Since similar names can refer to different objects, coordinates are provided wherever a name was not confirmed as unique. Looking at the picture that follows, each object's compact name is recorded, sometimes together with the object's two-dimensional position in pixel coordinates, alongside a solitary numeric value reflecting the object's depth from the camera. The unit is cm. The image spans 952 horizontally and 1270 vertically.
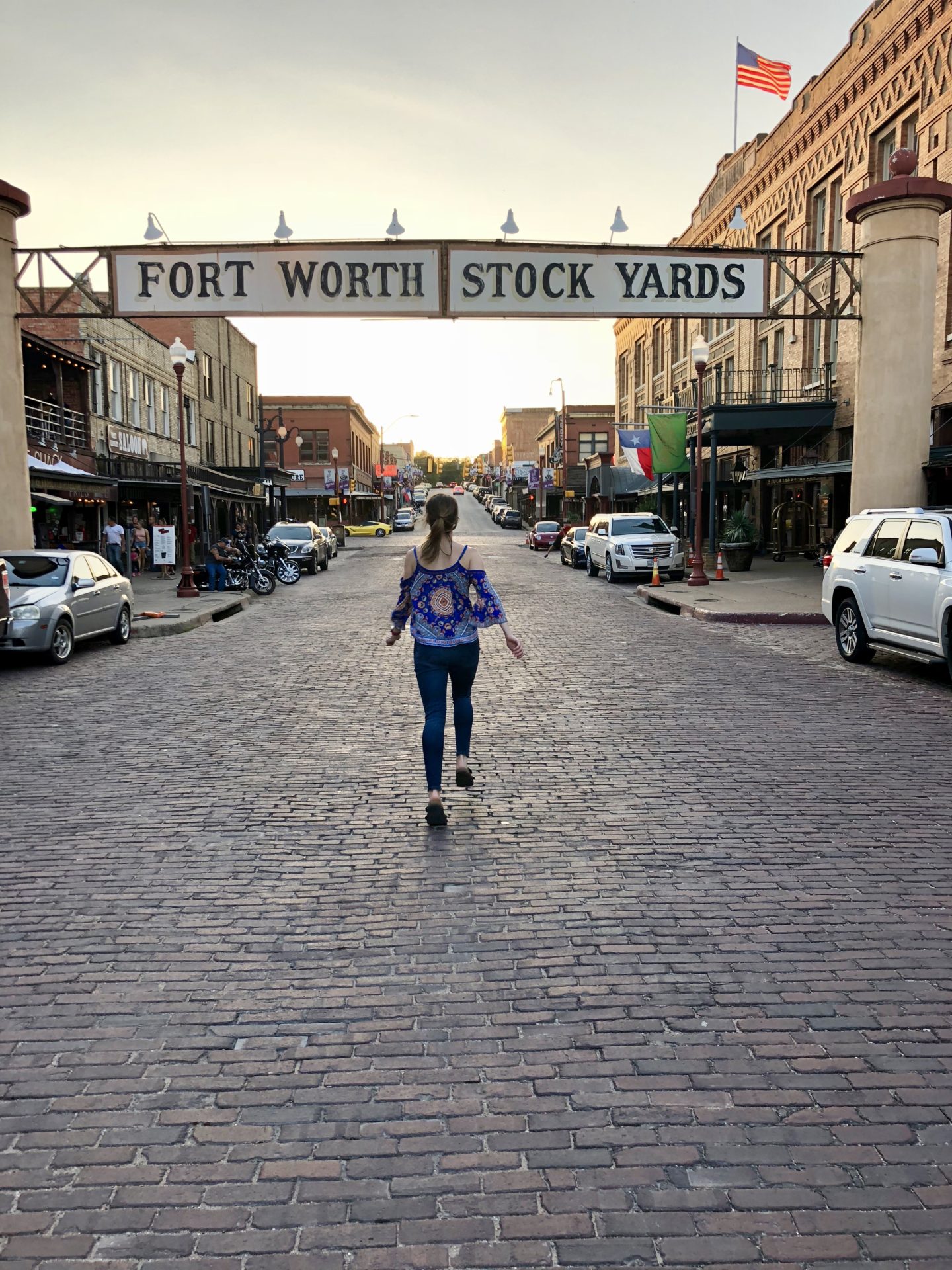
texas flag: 3441
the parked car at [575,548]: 3406
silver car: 1327
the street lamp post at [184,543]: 2302
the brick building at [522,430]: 15788
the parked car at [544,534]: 4762
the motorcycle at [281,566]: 2944
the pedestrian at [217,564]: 2522
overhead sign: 1623
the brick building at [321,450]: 8350
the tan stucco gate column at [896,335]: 1741
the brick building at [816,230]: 2222
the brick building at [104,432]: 2662
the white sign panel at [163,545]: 2934
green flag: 2970
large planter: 2773
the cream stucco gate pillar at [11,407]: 1653
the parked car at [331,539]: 4191
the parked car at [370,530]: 7669
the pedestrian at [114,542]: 2662
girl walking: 622
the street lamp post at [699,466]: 2286
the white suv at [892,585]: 1086
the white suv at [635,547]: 2681
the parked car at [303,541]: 3412
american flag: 2833
